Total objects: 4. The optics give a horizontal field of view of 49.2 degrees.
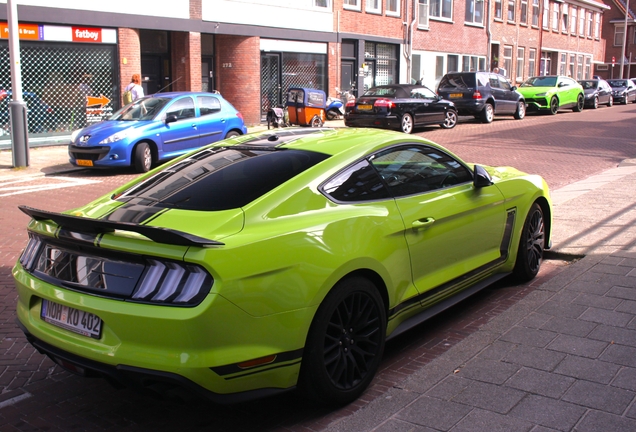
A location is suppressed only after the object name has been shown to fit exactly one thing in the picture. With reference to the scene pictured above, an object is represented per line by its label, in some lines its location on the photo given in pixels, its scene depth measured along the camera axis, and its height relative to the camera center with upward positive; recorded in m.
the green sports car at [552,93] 30.12 +0.63
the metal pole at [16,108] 13.67 -0.01
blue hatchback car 13.41 -0.47
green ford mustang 3.23 -0.82
